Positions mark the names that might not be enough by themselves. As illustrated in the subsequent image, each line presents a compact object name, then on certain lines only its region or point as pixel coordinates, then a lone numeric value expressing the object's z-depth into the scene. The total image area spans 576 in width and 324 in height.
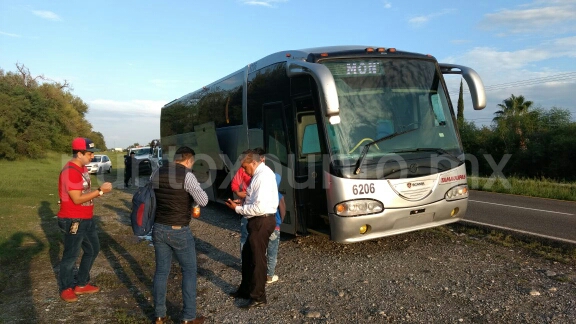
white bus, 6.71
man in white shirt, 5.36
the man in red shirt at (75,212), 5.63
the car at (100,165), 36.02
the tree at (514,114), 42.25
